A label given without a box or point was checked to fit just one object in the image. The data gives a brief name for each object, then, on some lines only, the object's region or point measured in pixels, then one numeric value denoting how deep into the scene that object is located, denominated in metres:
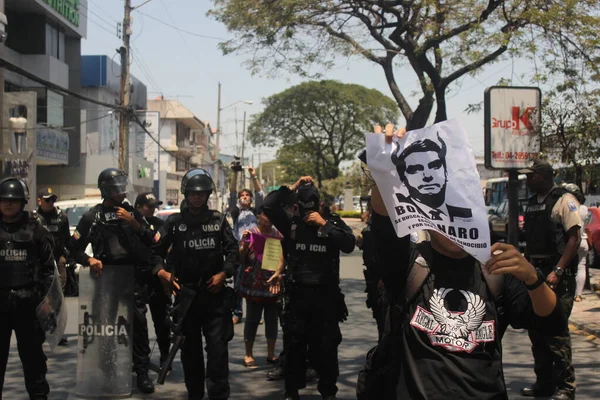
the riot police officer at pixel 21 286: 5.64
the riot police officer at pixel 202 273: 5.87
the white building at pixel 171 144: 52.06
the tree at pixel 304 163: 57.18
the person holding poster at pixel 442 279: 2.74
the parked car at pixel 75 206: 15.20
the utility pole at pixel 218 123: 49.29
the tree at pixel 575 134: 11.05
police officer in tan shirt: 6.10
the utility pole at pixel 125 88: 22.16
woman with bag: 7.68
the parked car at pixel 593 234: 18.25
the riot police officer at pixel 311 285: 6.05
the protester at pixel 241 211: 9.27
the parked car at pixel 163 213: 16.86
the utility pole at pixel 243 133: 74.53
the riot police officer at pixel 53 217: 10.02
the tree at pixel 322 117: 53.56
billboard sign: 7.74
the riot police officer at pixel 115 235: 6.59
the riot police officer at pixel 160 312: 7.17
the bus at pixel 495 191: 31.55
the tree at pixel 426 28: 13.53
